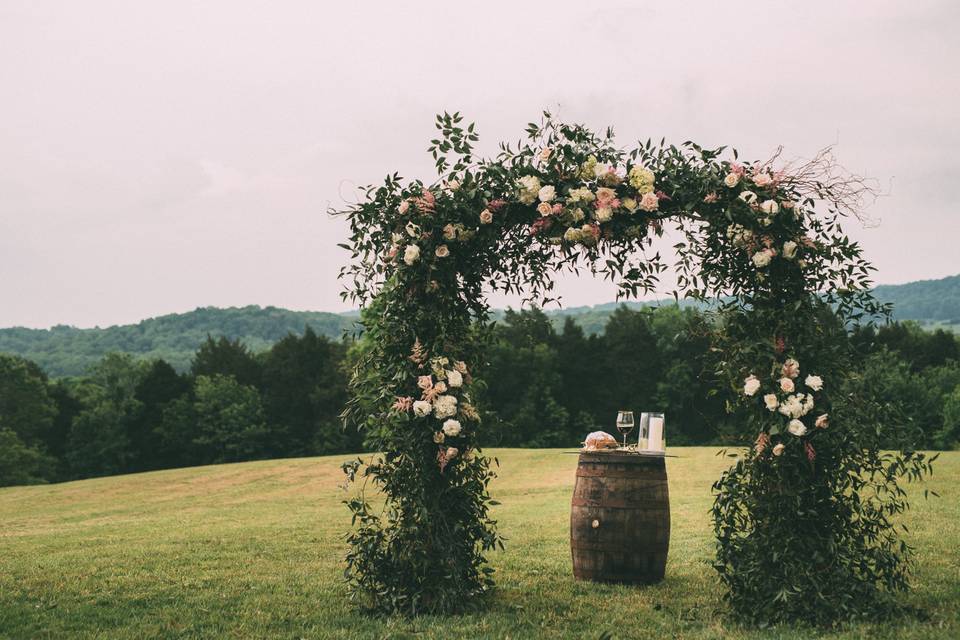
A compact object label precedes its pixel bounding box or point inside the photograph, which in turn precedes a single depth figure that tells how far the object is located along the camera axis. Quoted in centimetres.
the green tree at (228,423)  5019
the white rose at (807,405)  663
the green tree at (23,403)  4909
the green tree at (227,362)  5647
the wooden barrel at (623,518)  820
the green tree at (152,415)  5119
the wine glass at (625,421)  852
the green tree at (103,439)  5059
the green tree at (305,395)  5134
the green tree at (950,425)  4441
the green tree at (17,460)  4447
